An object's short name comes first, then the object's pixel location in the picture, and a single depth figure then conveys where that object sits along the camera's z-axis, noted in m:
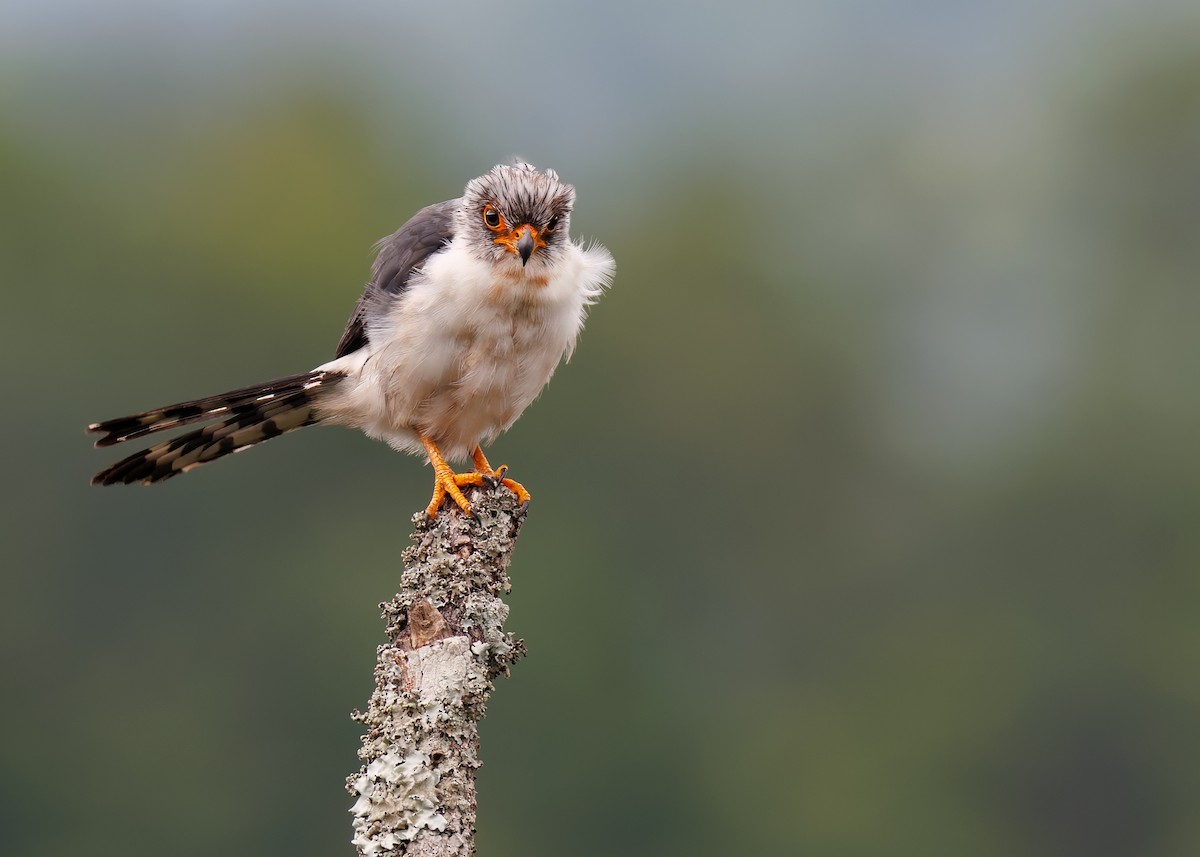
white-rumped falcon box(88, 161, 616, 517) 10.76
